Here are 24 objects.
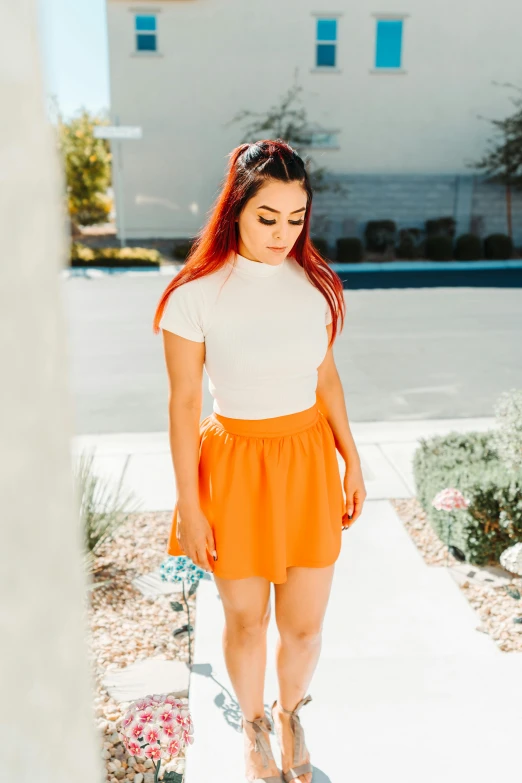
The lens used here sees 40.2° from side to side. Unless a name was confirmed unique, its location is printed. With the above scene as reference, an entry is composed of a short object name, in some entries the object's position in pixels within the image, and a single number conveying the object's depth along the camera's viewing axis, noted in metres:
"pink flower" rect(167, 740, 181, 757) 2.12
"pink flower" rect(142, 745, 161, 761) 2.16
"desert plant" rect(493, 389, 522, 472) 4.01
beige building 19.44
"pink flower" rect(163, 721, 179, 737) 2.16
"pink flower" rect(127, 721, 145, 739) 2.18
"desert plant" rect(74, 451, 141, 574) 3.64
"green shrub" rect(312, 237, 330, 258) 18.80
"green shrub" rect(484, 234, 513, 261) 19.16
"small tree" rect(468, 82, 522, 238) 19.70
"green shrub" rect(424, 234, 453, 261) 19.06
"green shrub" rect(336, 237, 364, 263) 18.83
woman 2.05
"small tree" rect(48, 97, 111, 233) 22.70
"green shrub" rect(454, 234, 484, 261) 19.09
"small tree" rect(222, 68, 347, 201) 19.58
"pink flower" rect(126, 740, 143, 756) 2.18
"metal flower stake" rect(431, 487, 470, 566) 3.65
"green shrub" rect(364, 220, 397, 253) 19.91
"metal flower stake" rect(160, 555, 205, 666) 3.15
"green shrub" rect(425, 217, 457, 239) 20.16
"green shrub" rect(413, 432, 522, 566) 3.75
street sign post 16.53
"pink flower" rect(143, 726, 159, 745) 2.16
